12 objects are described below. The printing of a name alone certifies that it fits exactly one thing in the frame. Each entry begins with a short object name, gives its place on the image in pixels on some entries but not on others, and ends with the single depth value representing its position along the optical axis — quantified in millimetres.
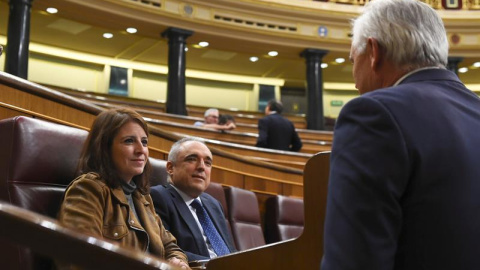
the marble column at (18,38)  5617
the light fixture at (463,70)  9039
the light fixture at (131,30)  7321
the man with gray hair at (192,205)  2020
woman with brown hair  1557
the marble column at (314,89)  7898
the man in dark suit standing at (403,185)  804
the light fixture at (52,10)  6681
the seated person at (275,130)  5228
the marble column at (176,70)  7004
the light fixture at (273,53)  8323
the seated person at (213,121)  5457
